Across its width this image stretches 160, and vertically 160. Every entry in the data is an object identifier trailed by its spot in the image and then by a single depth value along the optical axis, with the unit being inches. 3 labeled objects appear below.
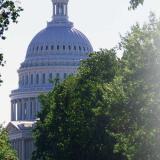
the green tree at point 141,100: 2906.0
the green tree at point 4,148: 3860.2
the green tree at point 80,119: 3851.6
